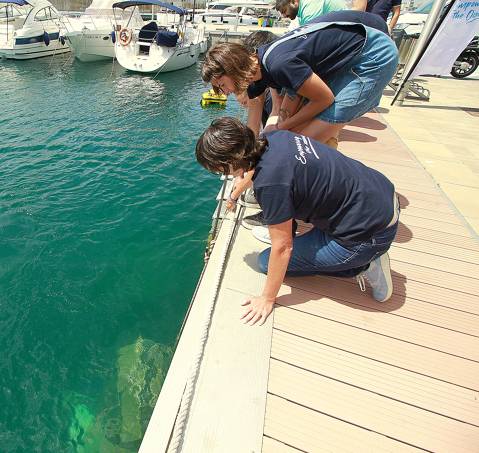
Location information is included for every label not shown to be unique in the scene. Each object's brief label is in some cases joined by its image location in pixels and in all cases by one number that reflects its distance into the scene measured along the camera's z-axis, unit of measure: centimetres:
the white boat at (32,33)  1780
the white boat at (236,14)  3114
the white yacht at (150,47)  1666
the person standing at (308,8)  321
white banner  618
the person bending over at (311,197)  183
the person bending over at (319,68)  225
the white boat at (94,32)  1883
